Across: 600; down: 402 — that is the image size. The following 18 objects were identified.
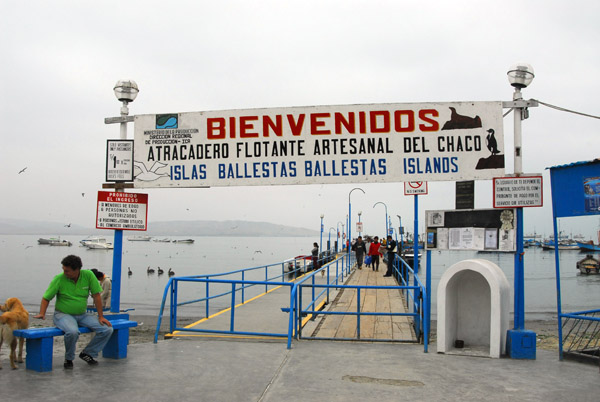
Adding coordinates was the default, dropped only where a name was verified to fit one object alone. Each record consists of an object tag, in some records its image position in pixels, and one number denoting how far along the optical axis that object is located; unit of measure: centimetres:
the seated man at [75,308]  632
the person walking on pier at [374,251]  2475
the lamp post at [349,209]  4081
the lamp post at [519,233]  724
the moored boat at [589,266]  6153
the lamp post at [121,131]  784
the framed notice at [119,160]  854
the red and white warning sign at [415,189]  1130
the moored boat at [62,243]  16925
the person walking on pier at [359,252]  2794
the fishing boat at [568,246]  15995
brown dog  612
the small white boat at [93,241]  14188
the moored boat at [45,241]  17454
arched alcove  725
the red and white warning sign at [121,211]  814
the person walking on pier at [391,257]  2087
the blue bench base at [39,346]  605
